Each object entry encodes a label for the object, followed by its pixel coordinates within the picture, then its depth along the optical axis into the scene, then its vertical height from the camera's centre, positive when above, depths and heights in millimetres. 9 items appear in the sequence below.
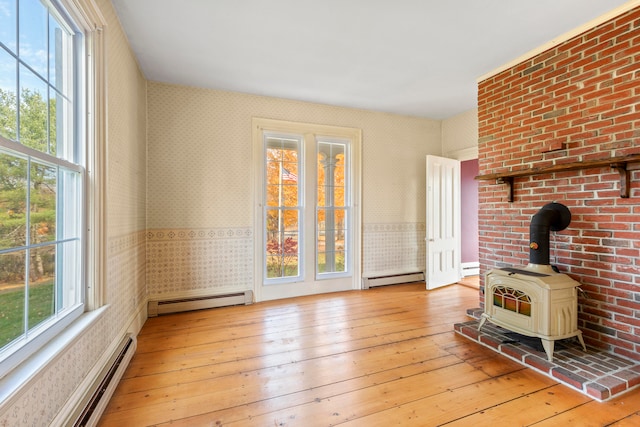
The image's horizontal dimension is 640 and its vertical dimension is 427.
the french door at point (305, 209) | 4191 +82
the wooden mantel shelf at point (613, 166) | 2211 +379
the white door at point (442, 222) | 4703 -137
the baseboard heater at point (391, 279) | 4730 -1059
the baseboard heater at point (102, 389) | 1610 -1060
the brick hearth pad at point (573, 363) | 2027 -1130
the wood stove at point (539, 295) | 2350 -667
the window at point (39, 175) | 1248 +204
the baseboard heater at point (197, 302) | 3586 -1086
